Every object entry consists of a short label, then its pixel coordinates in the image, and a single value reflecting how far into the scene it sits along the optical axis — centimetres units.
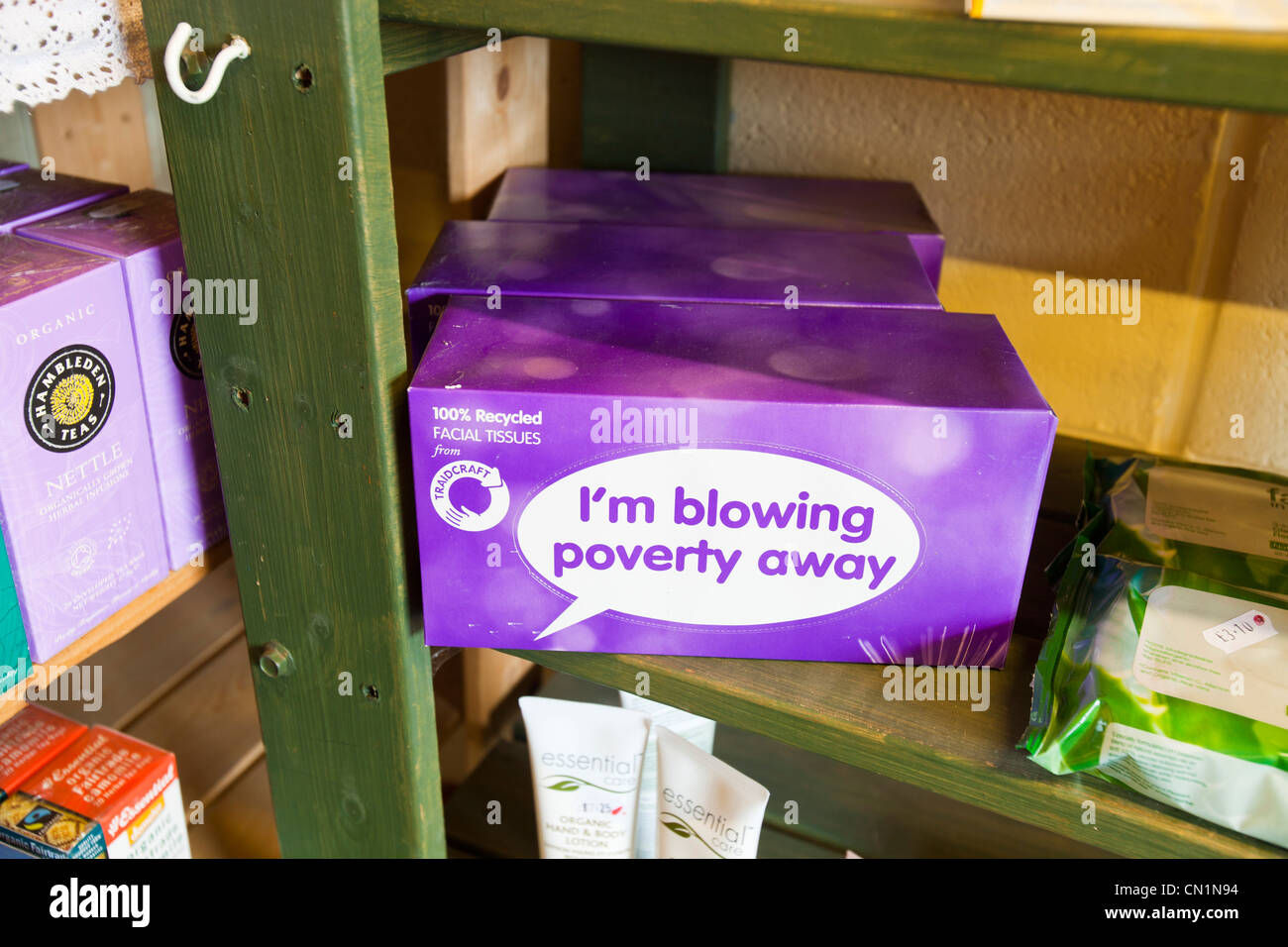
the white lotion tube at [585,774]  83
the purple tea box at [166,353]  68
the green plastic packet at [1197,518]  66
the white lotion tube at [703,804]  79
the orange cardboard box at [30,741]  80
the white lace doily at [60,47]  56
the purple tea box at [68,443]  62
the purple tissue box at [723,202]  86
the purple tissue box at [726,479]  58
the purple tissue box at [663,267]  70
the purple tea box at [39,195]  71
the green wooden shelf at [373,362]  46
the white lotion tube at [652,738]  86
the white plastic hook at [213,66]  54
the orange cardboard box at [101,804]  76
